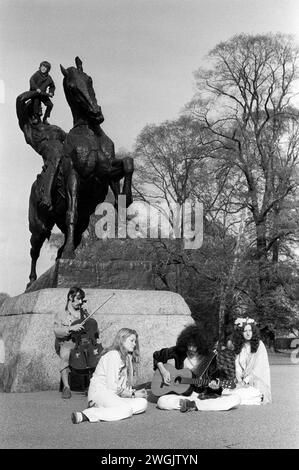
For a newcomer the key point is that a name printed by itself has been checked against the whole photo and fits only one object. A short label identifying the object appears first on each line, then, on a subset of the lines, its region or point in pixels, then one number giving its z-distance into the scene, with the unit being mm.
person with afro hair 6828
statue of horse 10492
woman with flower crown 7379
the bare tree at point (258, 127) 26172
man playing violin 8328
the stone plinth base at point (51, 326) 9195
